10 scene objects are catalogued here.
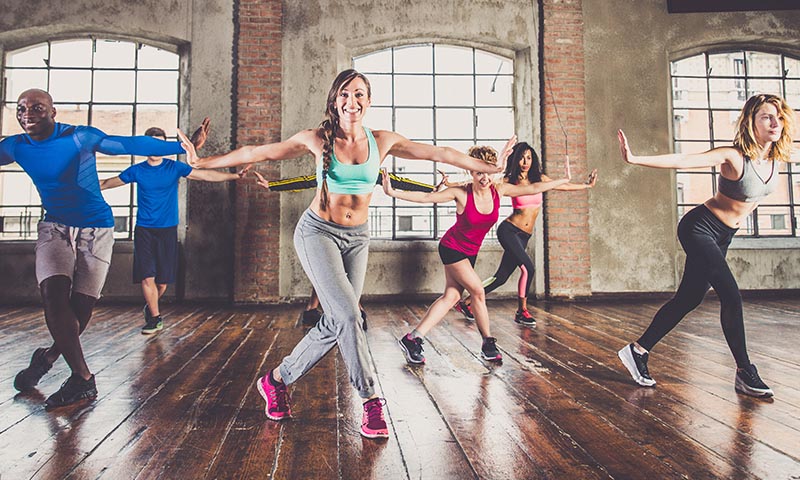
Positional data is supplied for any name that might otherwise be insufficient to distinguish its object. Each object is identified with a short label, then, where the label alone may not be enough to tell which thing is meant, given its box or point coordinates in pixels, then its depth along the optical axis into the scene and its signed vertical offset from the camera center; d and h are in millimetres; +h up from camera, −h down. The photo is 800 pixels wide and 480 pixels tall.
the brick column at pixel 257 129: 5961 +1583
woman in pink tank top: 3180 +132
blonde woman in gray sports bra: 2473 +282
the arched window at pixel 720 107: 7047 +2168
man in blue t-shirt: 4379 +367
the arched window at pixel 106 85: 6406 +2262
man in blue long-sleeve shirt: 2385 +205
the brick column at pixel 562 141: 6312 +1529
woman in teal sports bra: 2027 +177
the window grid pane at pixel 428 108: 6645 +2031
